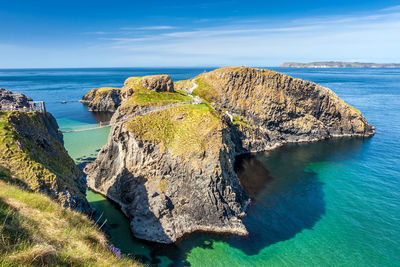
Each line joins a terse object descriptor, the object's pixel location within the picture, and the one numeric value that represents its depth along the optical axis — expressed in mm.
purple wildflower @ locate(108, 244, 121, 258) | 12638
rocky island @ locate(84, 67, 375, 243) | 33438
